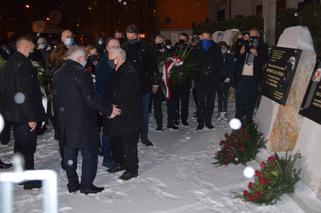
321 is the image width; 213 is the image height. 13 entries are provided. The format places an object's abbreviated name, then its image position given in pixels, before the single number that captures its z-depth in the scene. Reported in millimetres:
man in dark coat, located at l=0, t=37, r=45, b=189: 6168
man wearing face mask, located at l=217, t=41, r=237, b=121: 11000
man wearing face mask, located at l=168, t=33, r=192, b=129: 10266
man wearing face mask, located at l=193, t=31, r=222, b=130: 9797
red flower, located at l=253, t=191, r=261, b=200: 5591
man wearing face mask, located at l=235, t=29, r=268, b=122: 9172
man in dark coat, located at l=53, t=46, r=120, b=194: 5824
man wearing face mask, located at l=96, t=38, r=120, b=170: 6871
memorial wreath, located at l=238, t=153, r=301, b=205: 5629
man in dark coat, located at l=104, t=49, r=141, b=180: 6457
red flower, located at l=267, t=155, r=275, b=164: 5979
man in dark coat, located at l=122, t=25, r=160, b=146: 8211
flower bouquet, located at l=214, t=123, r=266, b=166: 7379
